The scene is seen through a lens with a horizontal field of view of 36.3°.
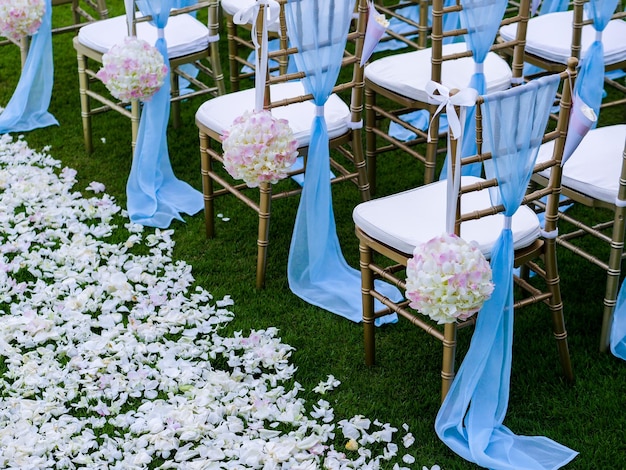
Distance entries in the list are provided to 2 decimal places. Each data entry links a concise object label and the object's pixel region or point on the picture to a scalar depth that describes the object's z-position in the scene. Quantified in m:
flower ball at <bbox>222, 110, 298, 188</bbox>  3.26
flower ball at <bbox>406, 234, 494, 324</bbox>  2.55
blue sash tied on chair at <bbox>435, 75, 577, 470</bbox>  2.65
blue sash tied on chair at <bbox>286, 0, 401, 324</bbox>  3.30
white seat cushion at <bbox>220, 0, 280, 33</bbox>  4.73
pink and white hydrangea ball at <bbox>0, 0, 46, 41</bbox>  4.55
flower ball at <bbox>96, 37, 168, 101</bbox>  3.94
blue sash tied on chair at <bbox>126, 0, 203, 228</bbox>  4.13
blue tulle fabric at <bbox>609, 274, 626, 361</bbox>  3.22
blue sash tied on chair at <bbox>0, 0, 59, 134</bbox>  4.80
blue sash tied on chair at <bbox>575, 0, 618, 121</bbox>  3.97
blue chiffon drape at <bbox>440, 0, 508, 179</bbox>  3.64
